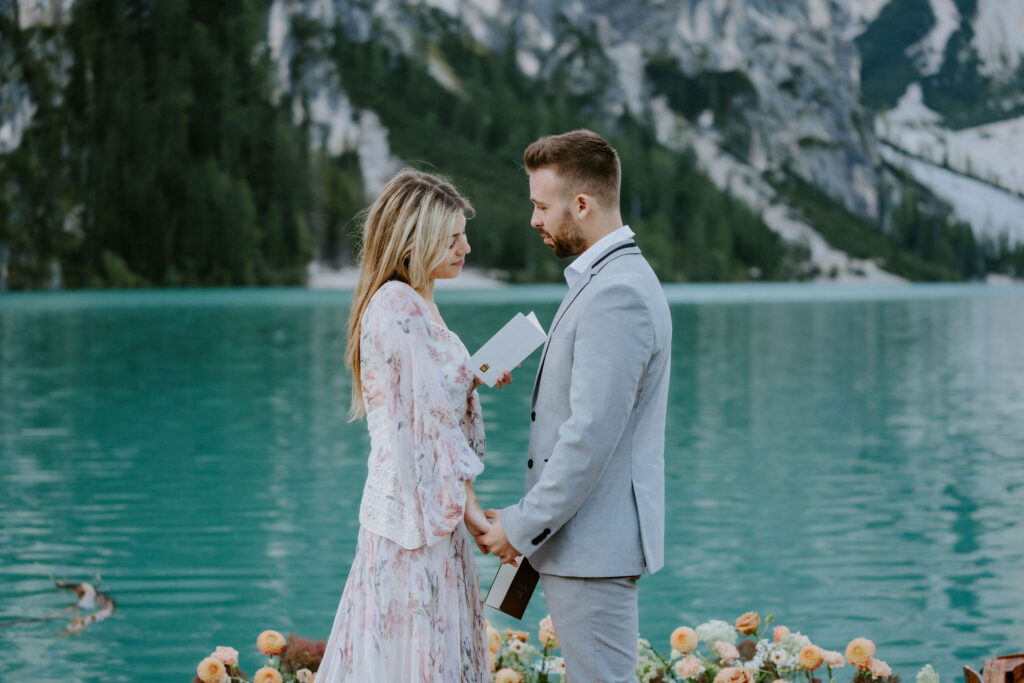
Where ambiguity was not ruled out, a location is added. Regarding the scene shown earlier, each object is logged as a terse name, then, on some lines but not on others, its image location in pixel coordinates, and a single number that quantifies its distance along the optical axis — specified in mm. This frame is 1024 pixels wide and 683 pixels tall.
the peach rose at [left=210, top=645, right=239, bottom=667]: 4648
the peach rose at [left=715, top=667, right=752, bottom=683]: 4344
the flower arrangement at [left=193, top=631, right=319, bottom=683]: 4469
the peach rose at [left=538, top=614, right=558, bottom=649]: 4734
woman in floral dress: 3752
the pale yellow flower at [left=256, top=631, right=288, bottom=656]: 4578
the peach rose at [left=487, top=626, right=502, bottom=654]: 4617
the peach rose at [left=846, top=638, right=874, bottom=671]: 4516
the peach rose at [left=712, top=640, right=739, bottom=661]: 4684
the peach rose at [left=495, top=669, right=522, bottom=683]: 4316
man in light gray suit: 3529
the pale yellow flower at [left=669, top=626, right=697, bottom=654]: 4559
